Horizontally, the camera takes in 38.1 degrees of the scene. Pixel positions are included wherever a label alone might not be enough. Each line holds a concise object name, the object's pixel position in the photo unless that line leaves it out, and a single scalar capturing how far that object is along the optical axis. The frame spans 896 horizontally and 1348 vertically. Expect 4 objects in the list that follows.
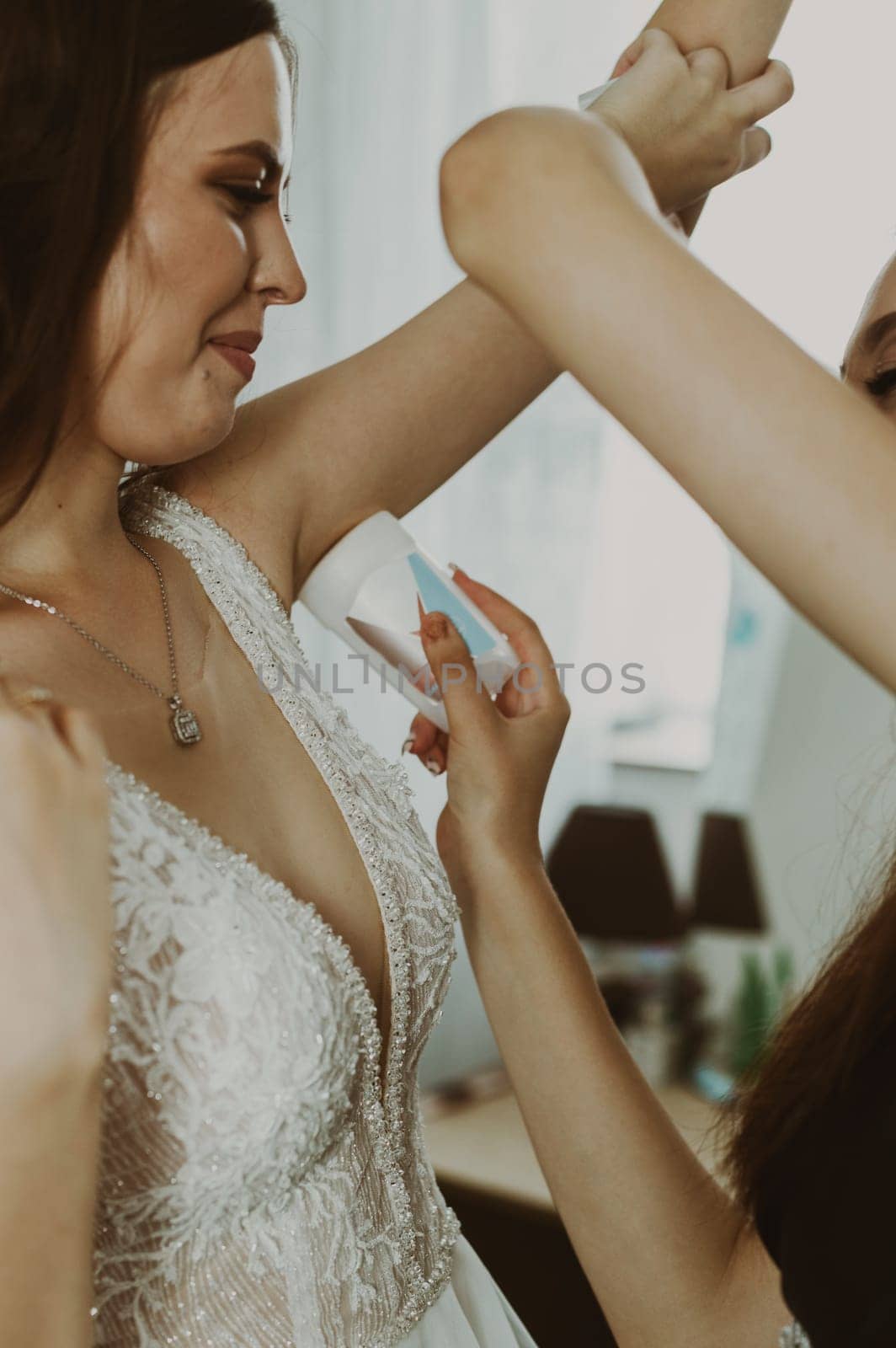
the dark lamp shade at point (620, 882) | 2.29
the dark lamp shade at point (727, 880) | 2.28
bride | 0.70
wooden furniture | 1.85
